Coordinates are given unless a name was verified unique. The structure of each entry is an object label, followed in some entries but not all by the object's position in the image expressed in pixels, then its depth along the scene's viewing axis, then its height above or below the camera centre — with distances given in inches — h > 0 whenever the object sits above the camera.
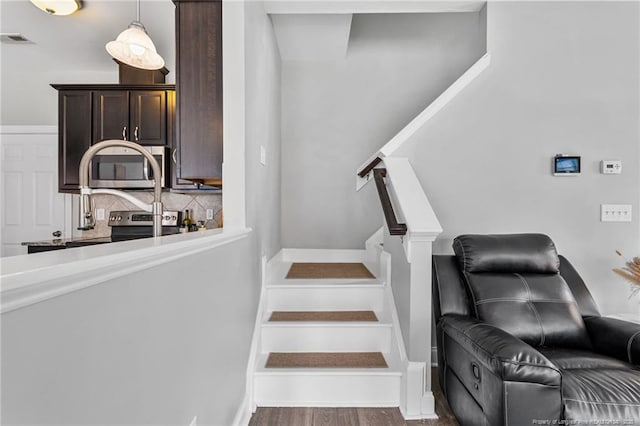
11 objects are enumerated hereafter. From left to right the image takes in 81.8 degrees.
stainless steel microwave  149.2 +15.8
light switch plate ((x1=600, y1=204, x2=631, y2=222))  111.8 -0.9
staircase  87.7 -36.1
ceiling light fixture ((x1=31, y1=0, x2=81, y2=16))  111.0 +62.5
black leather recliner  58.2 -25.8
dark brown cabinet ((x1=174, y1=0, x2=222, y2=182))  89.4 +30.8
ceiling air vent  142.2 +67.3
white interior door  169.5 +9.3
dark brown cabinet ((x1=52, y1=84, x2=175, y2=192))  151.2 +37.4
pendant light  93.4 +41.4
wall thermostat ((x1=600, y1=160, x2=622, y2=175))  111.1 +12.7
